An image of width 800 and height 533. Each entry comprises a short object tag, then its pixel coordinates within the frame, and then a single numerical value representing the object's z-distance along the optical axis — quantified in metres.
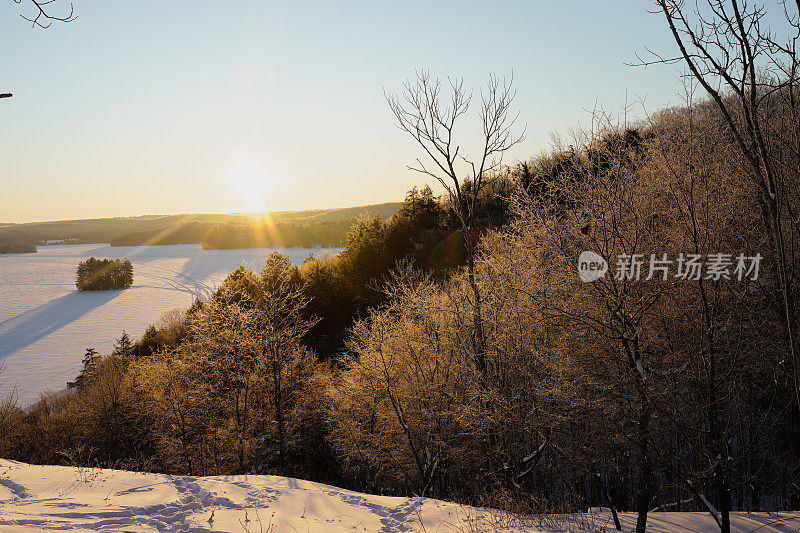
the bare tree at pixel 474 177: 11.56
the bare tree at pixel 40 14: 3.91
